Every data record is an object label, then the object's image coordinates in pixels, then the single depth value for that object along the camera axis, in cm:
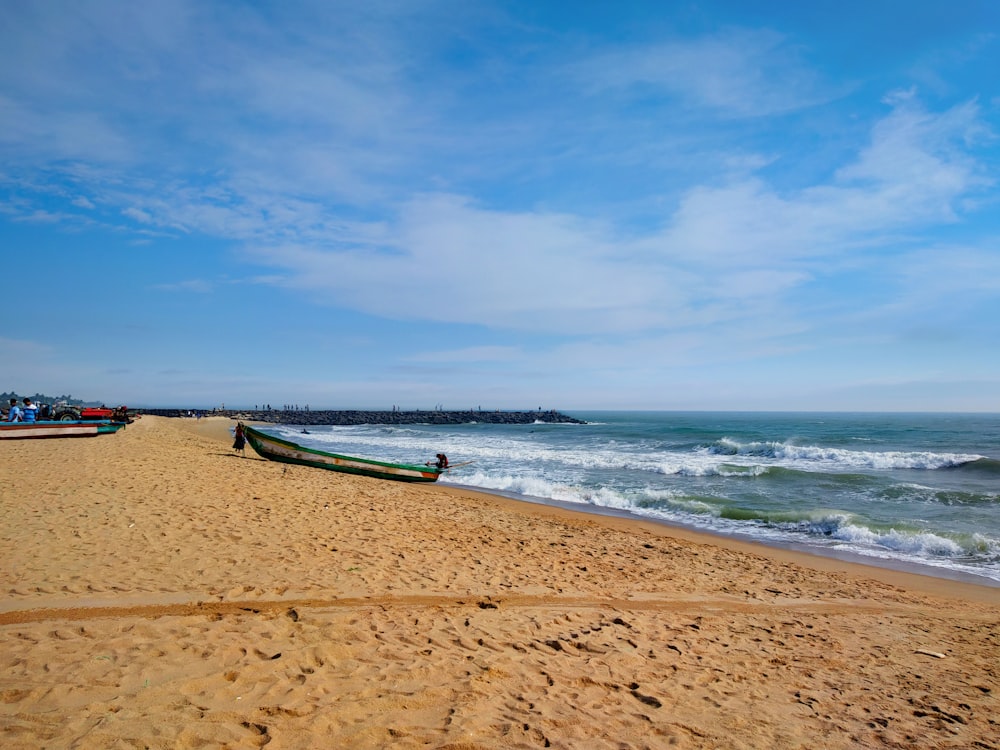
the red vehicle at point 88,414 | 3011
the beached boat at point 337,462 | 1902
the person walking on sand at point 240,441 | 2128
